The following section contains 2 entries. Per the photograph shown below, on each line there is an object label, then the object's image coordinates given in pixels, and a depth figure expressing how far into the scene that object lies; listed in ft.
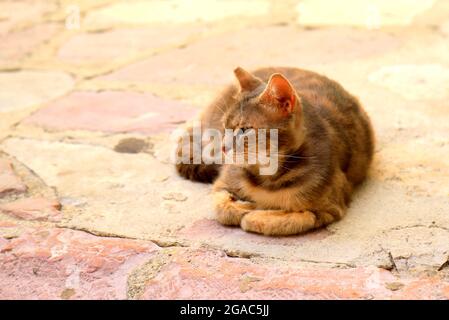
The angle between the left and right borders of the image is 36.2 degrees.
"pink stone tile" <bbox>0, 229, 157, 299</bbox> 8.57
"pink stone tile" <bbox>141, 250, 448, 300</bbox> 8.25
